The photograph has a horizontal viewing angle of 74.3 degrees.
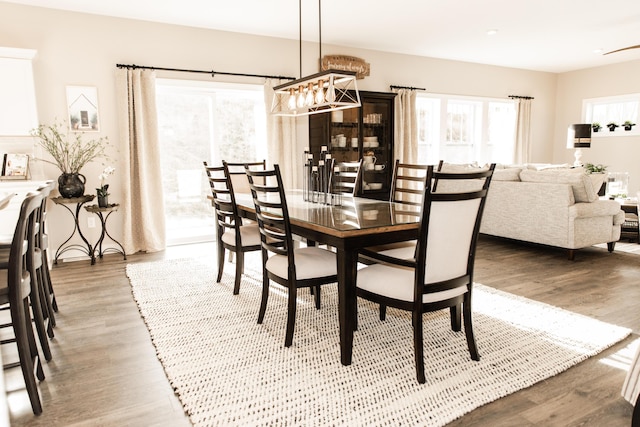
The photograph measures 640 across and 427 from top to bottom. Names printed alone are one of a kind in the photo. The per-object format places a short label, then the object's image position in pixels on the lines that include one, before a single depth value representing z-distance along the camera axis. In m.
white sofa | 4.35
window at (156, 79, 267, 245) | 5.34
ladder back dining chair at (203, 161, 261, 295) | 3.34
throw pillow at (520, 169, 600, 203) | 4.34
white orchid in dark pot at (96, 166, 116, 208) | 4.51
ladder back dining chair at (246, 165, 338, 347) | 2.41
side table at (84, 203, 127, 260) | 4.48
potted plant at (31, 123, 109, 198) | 4.39
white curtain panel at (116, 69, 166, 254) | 4.78
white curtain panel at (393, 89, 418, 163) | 6.69
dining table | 2.16
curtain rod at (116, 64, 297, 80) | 4.78
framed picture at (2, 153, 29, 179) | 4.19
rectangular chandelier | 3.04
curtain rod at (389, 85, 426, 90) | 6.64
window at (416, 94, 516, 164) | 7.34
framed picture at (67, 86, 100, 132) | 4.61
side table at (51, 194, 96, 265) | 4.33
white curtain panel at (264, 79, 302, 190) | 5.62
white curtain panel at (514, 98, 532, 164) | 8.06
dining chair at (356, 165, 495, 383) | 1.97
